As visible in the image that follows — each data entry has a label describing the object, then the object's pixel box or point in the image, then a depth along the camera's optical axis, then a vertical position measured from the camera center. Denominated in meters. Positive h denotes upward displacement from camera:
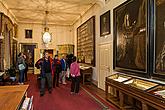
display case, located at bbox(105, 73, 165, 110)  2.28 -0.84
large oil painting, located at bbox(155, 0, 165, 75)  2.68 +0.39
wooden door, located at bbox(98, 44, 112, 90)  5.02 -0.37
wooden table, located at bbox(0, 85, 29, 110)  1.33 -0.58
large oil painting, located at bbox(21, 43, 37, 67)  10.13 +0.19
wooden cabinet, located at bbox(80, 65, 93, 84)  6.55 -0.98
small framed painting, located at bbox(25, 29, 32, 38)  10.27 +1.82
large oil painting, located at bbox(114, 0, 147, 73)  3.26 +0.58
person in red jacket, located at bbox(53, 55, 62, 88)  5.75 -0.67
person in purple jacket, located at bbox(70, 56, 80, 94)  4.85 -0.89
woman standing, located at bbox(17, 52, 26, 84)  6.16 -0.56
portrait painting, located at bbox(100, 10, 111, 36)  5.12 +1.37
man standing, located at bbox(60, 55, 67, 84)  6.14 -0.94
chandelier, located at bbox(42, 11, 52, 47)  6.72 +1.02
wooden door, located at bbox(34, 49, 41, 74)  9.88 -0.06
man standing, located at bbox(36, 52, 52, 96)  4.56 -0.62
